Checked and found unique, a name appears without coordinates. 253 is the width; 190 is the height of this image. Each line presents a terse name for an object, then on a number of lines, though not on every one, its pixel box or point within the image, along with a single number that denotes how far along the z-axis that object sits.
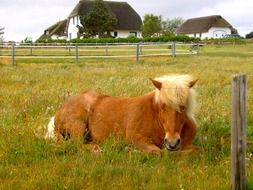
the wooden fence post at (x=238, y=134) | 4.57
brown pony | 6.14
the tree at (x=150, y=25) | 87.00
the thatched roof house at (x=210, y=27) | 113.69
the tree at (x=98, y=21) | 73.94
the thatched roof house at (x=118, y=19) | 91.14
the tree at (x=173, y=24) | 127.74
